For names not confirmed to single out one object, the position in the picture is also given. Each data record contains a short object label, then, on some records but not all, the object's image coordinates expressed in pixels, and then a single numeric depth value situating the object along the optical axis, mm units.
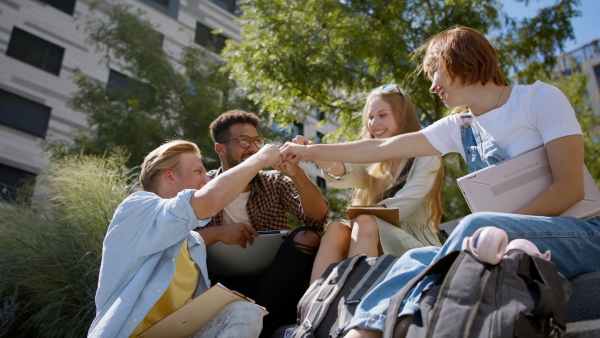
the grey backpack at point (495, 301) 1385
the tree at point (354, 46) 8156
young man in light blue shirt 2197
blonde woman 2791
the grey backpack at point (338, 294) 1976
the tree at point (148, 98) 10109
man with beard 2949
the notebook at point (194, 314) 2141
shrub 3951
